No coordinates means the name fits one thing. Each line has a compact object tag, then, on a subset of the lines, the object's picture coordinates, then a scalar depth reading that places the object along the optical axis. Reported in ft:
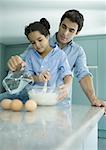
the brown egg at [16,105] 2.94
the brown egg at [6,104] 3.06
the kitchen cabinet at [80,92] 12.44
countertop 1.52
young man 4.51
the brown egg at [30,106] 2.96
